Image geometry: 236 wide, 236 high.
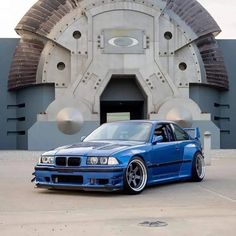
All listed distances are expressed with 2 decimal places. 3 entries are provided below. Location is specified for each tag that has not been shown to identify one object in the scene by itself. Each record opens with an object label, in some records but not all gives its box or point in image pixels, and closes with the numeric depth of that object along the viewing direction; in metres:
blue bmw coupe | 8.84
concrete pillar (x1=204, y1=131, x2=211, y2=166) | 17.83
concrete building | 31.64
